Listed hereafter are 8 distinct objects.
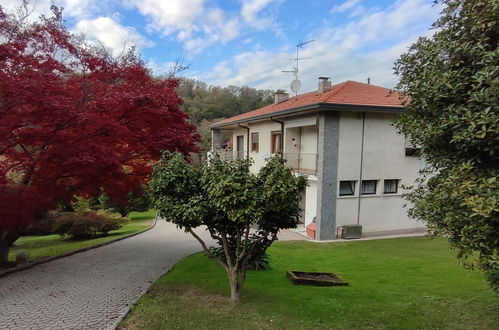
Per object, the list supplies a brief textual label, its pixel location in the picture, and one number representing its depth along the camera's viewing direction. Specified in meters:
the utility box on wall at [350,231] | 16.09
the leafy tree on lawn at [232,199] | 5.67
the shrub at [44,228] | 18.67
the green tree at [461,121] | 3.39
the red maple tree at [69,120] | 7.91
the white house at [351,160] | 15.88
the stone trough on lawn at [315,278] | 8.41
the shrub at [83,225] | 17.31
